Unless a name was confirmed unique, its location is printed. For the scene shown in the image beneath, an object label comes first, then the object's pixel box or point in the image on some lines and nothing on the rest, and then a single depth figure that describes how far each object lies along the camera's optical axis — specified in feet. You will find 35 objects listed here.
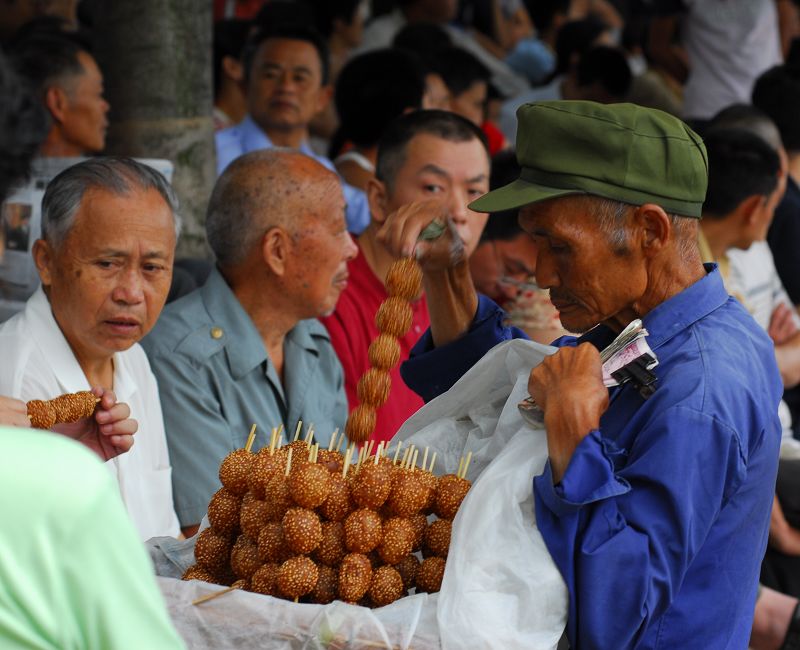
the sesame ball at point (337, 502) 15.46
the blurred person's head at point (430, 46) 46.19
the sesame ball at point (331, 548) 15.31
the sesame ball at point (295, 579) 14.64
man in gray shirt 25.09
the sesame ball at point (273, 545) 15.23
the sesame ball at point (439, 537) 15.62
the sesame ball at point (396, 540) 15.21
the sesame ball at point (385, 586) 14.96
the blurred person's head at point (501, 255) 32.48
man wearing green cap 14.14
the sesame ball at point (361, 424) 17.11
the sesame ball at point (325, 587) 15.14
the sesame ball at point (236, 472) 16.33
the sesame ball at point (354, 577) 14.70
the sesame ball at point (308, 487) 14.89
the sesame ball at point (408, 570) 15.57
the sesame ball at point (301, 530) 14.76
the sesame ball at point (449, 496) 15.75
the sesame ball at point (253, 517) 15.66
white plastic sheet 13.92
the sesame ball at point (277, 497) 15.26
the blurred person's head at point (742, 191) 33.53
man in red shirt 29.86
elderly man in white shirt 21.68
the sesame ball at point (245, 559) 15.46
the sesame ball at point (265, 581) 14.96
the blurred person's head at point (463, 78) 48.42
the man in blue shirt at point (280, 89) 41.29
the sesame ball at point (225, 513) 16.30
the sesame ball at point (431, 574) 15.14
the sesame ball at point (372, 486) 15.33
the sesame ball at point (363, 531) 15.08
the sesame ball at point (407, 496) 15.51
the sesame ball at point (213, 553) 16.03
